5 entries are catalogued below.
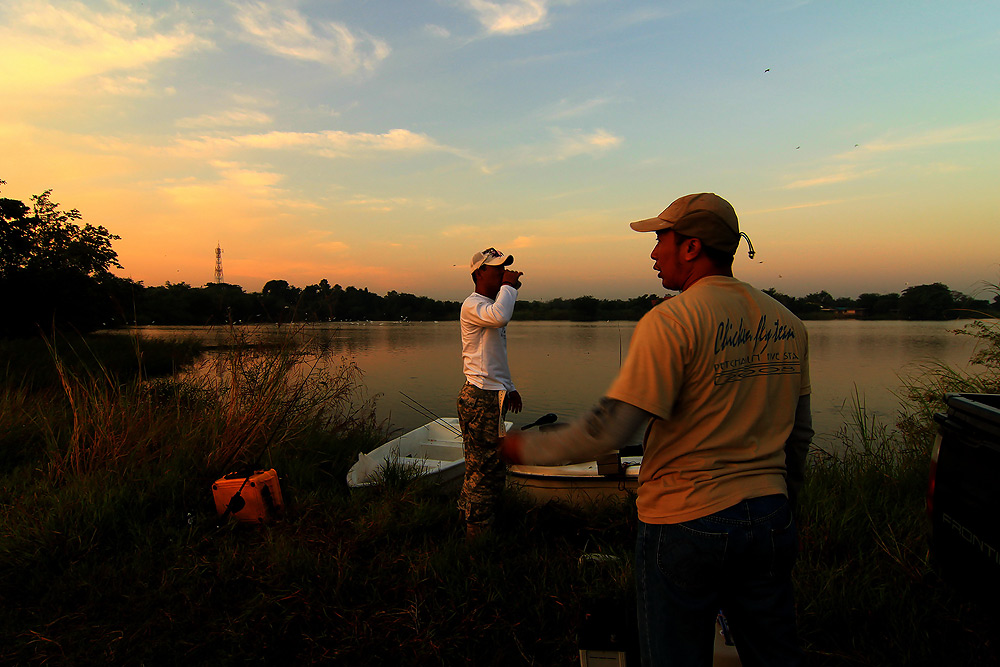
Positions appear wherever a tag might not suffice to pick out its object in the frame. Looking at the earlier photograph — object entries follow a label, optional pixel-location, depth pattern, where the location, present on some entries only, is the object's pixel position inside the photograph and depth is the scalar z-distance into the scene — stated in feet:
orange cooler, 14.19
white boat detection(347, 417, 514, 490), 18.24
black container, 6.88
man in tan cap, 4.94
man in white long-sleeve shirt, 13.35
